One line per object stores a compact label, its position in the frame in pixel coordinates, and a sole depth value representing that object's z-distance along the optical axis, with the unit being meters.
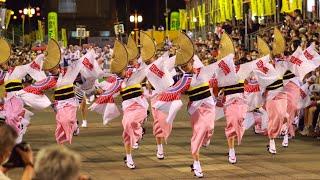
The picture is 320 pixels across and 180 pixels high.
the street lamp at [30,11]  49.61
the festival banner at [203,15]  41.36
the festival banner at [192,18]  43.38
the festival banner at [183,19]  44.72
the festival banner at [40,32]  53.94
